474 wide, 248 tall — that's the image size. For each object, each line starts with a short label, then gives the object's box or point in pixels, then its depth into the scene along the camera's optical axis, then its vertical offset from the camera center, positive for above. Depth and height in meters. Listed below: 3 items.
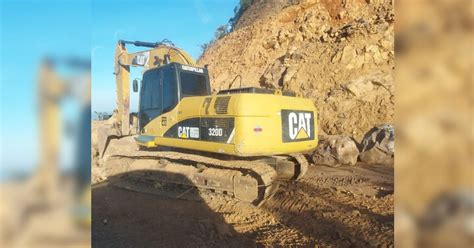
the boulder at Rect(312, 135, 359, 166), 9.38 -0.69
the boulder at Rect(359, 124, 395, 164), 9.09 -0.53
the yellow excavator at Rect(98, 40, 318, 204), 5.61 -0.16
